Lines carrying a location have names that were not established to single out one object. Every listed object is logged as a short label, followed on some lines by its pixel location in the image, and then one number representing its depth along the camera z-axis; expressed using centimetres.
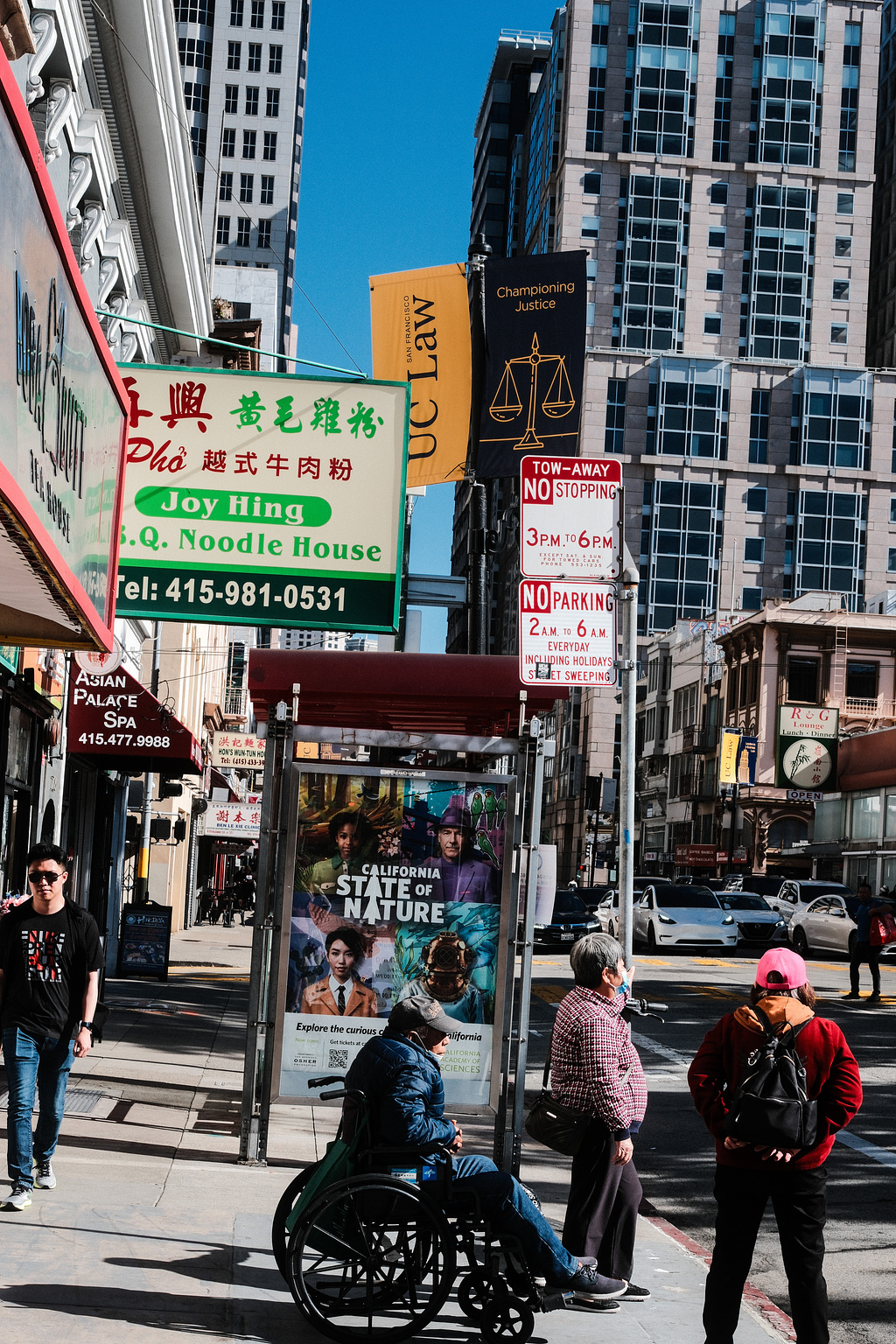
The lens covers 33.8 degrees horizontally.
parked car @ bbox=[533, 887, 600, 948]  3344
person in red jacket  546
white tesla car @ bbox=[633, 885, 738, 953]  3316
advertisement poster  886
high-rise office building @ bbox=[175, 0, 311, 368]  12838
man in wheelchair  590
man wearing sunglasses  741
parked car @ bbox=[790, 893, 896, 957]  3194
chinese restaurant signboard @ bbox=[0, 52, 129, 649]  423
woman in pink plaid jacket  680
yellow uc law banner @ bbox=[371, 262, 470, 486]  1691
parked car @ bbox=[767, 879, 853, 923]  4044
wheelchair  575
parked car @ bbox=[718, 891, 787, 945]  3688
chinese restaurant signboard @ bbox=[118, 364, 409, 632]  933
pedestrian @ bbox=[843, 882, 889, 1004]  2122
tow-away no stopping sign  830
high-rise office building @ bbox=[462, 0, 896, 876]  10744
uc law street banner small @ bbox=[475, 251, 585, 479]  1686
